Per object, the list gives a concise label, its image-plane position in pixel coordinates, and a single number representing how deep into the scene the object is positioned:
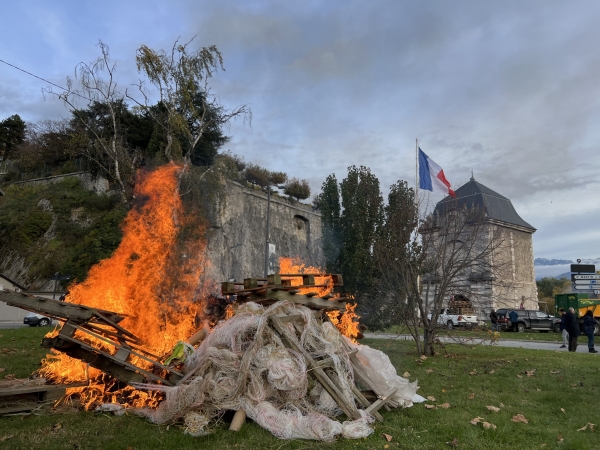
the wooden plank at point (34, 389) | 5.52
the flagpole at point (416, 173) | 18.47
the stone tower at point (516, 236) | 44.88
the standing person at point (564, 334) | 16.25
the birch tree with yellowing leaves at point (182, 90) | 22.17
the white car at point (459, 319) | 23.52
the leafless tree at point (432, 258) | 12.59
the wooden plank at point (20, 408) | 5.45
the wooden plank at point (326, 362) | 6.01
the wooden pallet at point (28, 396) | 5.55
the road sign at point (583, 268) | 30.70
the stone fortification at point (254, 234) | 31.94
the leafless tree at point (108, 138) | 22.64
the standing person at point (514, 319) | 28.59
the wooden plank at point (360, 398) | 6.00
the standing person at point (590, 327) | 15.65
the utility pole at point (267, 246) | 22.55
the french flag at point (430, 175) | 19.67
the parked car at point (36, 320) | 23.66
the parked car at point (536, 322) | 29.03
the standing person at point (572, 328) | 15.02
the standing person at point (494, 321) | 23.73
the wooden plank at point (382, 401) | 5.81
